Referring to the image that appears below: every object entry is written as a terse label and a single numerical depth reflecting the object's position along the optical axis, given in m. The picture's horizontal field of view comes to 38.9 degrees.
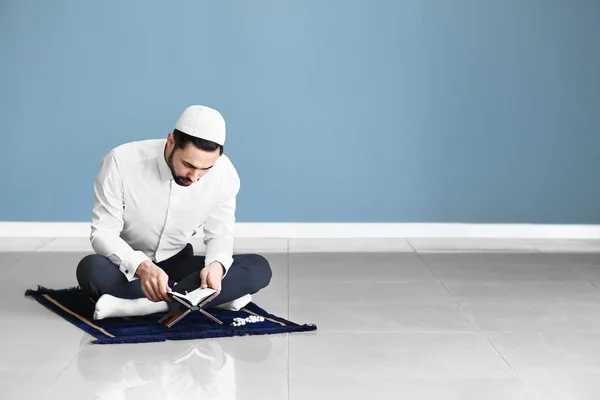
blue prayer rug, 2.94
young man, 3.04
